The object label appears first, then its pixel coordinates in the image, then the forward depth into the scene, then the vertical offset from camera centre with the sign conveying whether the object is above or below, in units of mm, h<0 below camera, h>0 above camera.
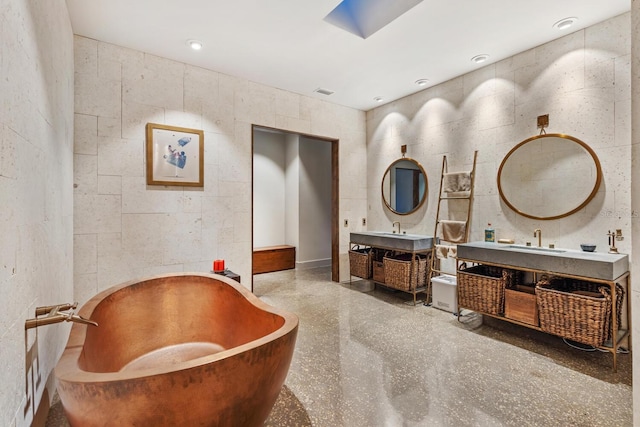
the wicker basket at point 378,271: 4207 -849
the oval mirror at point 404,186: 4246 +374
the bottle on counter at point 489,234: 3385 -254
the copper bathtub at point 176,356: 947 -643
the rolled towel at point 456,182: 3605 +368
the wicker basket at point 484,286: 2902 -753
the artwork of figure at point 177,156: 3338 +618
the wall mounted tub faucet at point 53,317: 1231 -452
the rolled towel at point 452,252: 3578 -482
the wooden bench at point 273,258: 5527 -893
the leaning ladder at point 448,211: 3592 -4
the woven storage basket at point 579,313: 2254 -793
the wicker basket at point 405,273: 3816 -797
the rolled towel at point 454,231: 3604 -232
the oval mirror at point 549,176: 2762 +352
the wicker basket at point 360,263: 4375 -762
